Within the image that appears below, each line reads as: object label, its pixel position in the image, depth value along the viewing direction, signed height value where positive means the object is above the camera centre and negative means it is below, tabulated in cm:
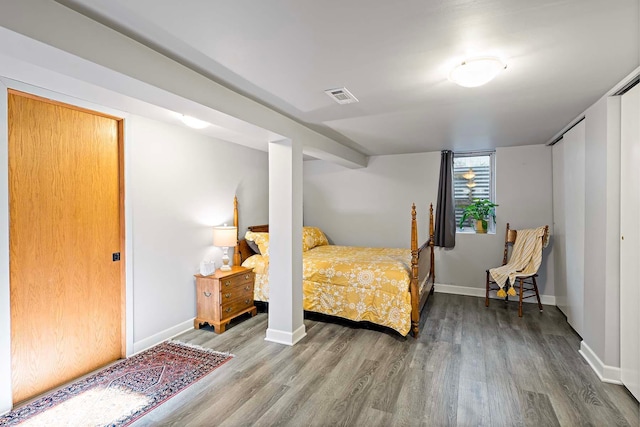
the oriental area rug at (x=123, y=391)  212 -134
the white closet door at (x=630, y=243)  225 -23
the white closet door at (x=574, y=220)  316 -10
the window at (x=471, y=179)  496 +50
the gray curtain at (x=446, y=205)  493 +9
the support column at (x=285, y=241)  323 -30
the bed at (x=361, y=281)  339 -79
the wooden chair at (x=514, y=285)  426 -100
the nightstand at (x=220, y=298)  353 -98
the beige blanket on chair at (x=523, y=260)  403 -63
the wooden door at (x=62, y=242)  230 -24
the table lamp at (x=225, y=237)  386 -31
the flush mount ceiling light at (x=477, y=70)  185 +83
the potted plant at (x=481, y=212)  477 -2
